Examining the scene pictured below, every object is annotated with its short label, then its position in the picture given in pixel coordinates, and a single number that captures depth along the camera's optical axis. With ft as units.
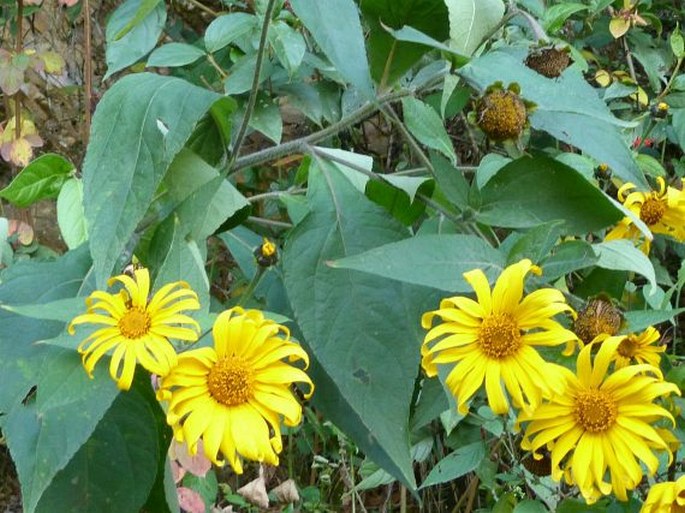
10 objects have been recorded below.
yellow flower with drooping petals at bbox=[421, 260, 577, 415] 1.75
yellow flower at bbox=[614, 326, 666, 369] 1.95
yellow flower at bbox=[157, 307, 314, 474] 1.70
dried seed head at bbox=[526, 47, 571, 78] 2.12
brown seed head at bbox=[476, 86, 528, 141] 1.94
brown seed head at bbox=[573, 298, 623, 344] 1.86
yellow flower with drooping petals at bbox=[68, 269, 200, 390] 1.68
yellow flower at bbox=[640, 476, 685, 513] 1.94
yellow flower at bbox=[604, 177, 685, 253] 2.58
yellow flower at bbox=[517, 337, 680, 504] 1.82
